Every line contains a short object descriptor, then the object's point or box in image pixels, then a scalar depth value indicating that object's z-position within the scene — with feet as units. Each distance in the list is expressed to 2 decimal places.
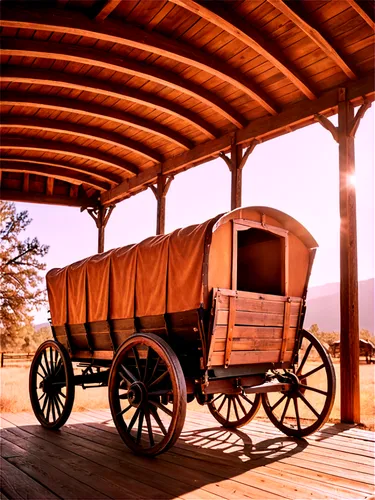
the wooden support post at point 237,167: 26.73
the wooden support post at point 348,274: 19.31
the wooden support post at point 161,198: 33.20
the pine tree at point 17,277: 62.39
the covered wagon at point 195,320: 13.47
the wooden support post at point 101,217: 40.17
